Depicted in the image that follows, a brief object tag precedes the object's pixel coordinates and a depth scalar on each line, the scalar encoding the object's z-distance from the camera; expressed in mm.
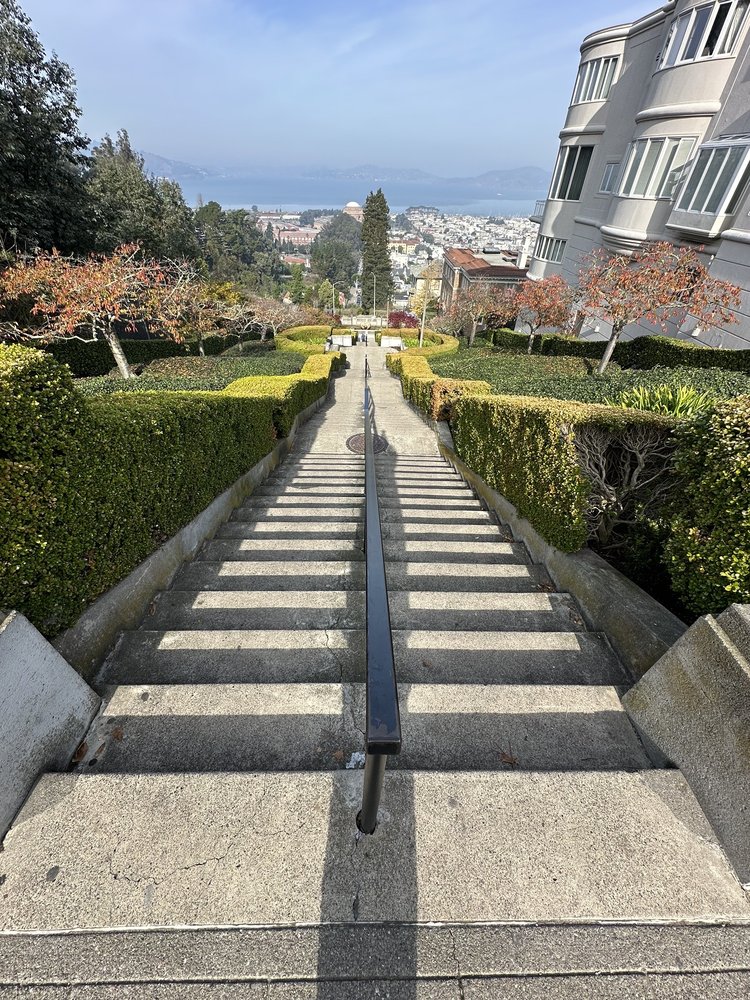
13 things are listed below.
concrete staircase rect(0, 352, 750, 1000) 1632
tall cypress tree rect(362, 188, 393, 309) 86062
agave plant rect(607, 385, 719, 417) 5425
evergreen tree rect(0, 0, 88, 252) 15680
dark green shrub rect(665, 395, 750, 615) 2588
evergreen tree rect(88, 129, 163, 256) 20984
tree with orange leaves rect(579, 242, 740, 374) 13391
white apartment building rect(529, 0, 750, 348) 15438
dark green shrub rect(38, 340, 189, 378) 18656
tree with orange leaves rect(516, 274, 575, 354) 20891
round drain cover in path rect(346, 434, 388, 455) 11891
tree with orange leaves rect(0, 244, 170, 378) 11766
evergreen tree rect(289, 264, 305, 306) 89425
